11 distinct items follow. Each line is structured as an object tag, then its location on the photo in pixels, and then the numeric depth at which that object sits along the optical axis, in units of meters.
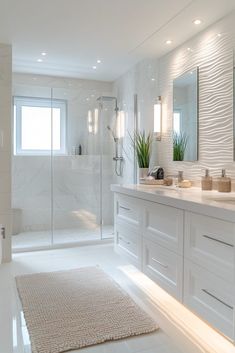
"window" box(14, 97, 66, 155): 4.21
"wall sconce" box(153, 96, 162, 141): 3.28
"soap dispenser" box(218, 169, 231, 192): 2.27
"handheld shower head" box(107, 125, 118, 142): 4.46
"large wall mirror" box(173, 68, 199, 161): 2.75
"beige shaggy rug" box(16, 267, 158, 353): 1.79
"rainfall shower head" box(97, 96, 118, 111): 4.45
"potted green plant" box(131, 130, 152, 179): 3.35
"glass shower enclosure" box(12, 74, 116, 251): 4.19
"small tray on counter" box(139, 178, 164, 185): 2.97
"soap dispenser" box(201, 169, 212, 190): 2.46
